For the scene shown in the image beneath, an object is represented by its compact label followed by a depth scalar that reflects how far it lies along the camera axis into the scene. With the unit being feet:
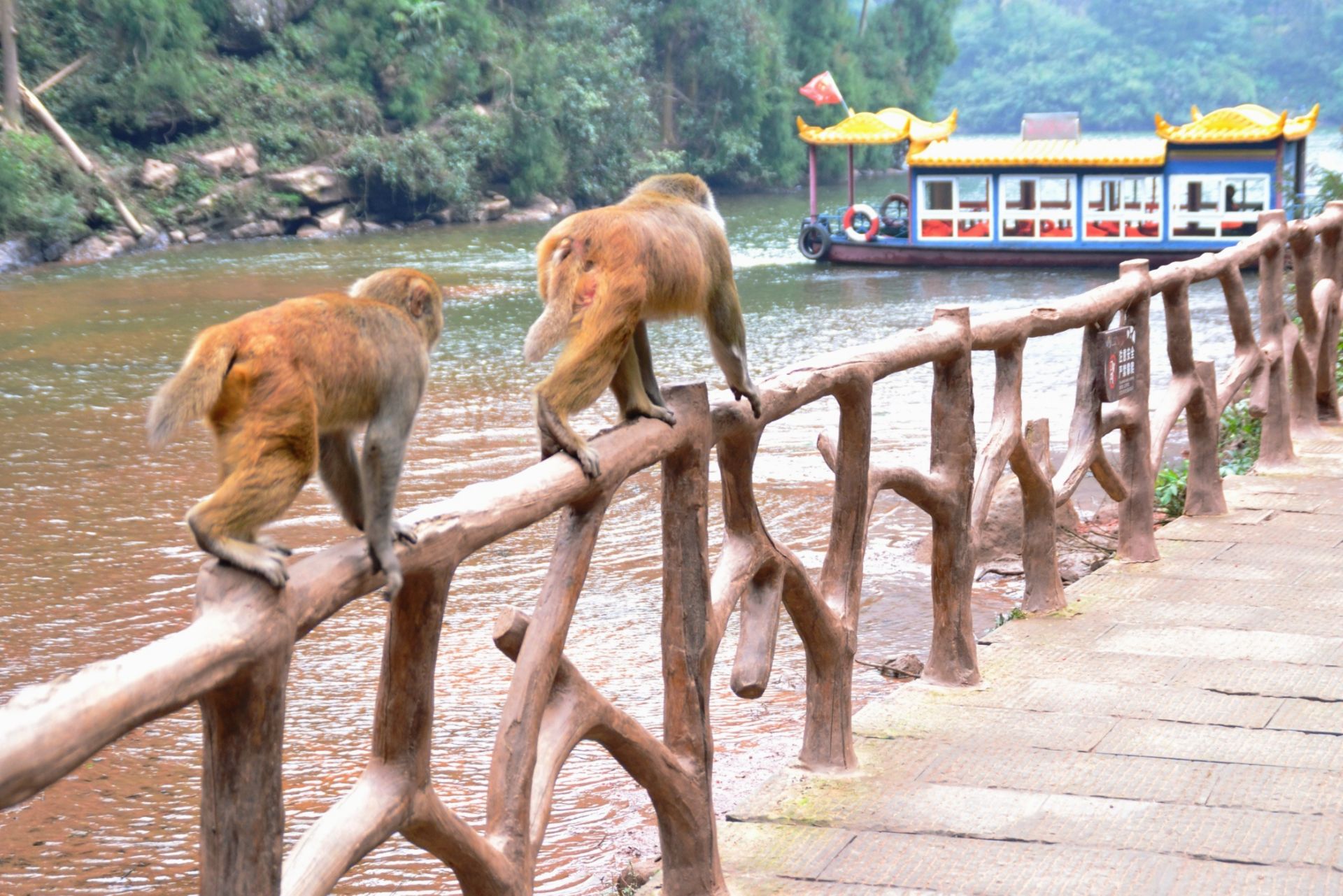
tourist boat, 59.52
